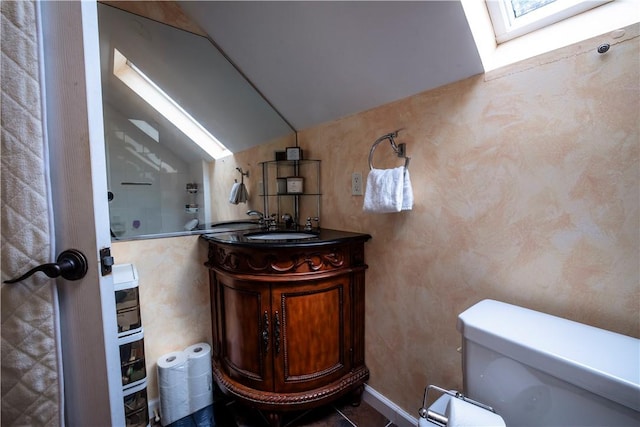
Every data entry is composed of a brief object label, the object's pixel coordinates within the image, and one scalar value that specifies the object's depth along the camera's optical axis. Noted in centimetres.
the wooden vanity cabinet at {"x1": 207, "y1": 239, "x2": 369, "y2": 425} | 121
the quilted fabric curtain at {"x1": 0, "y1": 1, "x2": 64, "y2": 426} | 54
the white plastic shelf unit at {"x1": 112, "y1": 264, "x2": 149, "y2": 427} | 116
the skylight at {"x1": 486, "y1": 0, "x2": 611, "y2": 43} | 83
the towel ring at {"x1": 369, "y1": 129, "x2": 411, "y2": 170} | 121
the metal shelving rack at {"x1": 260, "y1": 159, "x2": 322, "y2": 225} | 179
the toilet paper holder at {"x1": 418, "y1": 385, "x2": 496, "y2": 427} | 67
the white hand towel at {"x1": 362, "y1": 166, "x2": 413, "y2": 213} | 112
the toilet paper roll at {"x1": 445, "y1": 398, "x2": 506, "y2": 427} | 62
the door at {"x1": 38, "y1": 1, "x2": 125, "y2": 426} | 55
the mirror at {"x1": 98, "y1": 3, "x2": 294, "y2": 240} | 136
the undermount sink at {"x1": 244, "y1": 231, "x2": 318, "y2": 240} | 162
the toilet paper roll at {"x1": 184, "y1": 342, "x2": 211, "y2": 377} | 142
